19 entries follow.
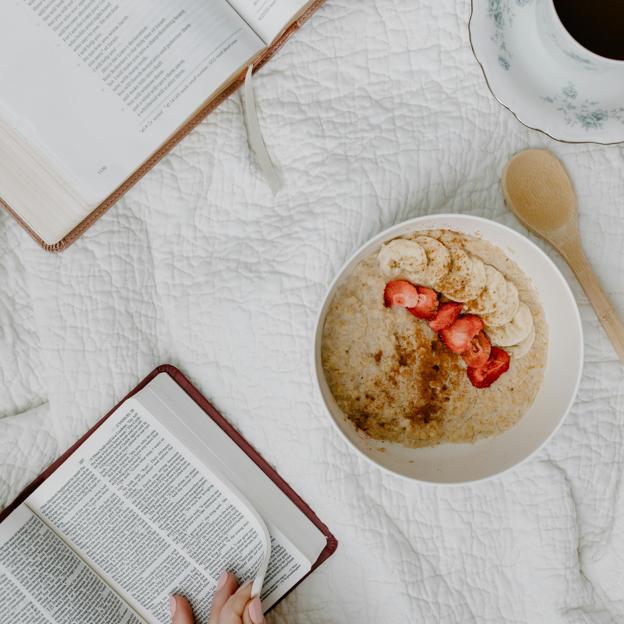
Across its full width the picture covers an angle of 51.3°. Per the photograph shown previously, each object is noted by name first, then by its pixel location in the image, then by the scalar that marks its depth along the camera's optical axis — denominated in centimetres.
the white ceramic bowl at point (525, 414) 72
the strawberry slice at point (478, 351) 76
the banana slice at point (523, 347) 77
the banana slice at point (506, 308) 76
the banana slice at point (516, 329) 76
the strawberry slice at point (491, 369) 76
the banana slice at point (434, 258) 75
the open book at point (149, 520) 82
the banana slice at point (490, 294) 76
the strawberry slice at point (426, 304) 76
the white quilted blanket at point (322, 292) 83
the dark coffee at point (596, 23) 62
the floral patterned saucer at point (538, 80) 67
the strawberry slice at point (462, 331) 76
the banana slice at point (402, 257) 75
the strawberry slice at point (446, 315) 76
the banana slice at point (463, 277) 76
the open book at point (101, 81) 71
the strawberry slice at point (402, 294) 75
